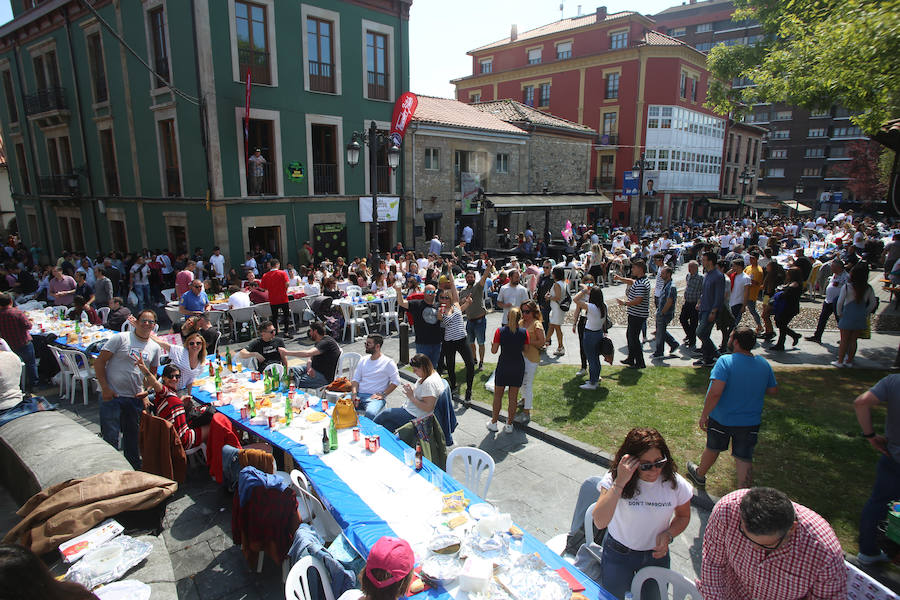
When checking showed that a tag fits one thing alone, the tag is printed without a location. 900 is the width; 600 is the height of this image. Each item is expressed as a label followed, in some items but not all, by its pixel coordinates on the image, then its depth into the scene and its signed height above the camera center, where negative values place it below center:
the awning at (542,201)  22.16 +0.03
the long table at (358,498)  3.21 -2.35
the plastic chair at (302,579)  2.99 -2.37
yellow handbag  5.07 -2.18
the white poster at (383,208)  19.03 -0.24
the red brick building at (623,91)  34.09 +8.18
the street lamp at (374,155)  11.42 +1.16
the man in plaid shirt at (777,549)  2.43 -1.81
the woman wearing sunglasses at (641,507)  3.00 -1.91
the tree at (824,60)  5.85 +2.12
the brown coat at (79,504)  3.41 -2.25
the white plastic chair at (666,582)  2.88 -2.28
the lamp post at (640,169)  23.44 +1.58
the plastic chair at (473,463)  4.52 -2.42
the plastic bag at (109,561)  3.13 -2.38
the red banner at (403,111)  17.33 +3.25
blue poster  24.86 +0.94
